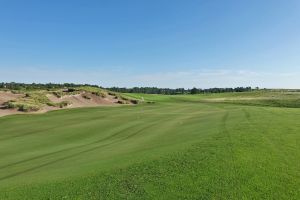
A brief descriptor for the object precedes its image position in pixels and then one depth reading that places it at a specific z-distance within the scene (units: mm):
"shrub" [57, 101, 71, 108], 31927
